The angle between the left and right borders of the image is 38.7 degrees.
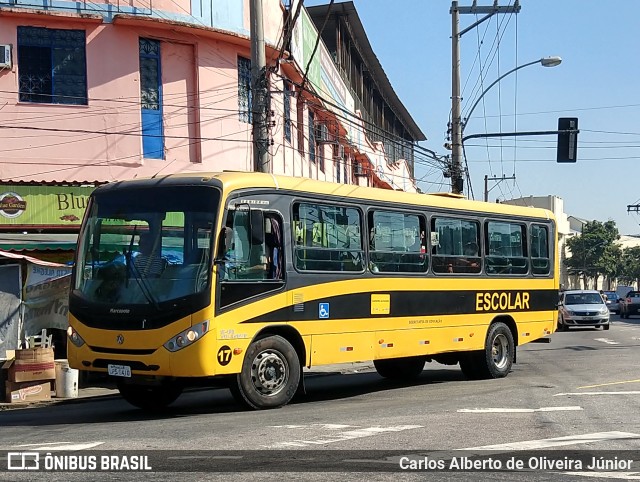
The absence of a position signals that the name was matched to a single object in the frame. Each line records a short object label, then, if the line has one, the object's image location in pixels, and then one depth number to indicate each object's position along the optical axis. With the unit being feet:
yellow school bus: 37.29
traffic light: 91.66
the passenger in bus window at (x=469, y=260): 53.31
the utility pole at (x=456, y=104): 99.71
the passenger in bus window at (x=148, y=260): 37.93
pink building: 70.13
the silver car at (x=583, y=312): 117.19
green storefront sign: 69.31
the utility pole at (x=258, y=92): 57.67
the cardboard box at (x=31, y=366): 47.75
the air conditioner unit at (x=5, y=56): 69.00
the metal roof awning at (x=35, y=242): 64.28
